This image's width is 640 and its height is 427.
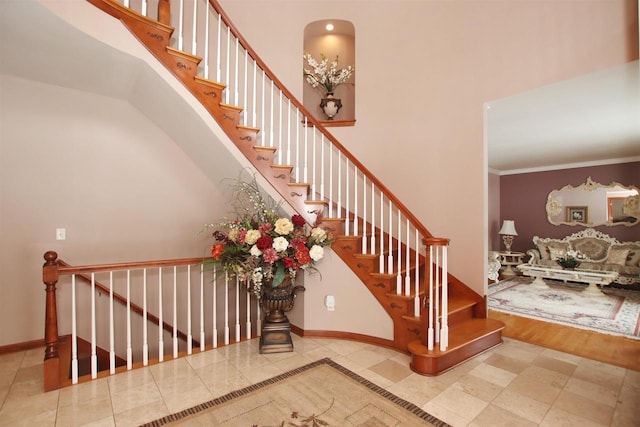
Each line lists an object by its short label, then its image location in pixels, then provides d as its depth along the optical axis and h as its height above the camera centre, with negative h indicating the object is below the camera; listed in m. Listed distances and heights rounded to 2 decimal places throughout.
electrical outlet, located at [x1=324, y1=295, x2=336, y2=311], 3.04 -0.91
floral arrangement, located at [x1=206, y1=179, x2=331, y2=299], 2.53 -0.30
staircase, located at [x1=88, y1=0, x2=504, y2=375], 2.43 -0.26
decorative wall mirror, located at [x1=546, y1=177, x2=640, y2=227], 5.65 +0.15
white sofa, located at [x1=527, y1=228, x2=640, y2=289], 5.40 -0.80
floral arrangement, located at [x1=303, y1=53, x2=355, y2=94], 4.47 +2.10
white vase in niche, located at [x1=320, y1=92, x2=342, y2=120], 4.39 +1.60
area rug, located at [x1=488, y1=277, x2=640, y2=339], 3.56 -1.34
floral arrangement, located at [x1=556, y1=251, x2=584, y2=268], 5.64 -0.90
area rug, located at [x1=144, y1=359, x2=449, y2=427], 1.83 -1.27
